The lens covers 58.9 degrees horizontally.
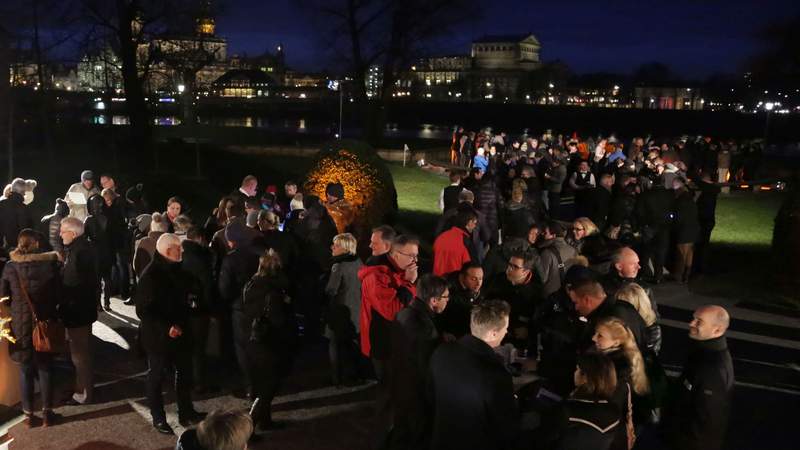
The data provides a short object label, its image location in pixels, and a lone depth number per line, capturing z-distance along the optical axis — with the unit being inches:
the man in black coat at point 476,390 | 149.9
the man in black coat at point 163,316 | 221.3
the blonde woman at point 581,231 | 299.1
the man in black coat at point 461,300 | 219.6
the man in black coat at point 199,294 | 258.1
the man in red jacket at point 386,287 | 228.1
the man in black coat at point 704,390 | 171.3
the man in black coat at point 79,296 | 244.5
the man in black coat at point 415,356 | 177.6
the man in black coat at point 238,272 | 247.8
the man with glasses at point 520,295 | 231.0
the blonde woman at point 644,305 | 206.4
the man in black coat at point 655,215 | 418.6
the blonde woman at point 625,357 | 161.8
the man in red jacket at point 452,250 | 311.3
